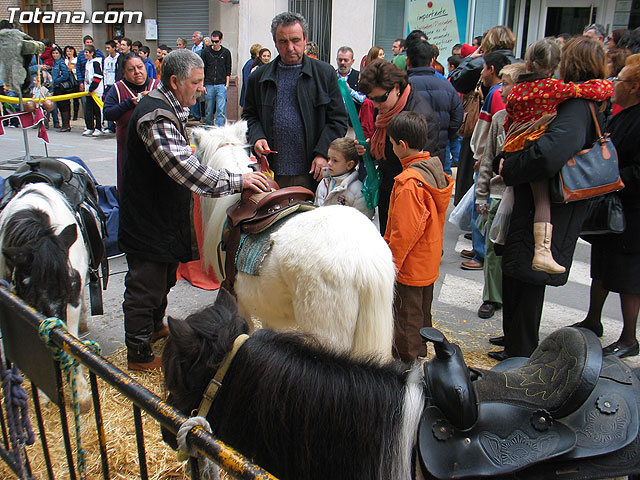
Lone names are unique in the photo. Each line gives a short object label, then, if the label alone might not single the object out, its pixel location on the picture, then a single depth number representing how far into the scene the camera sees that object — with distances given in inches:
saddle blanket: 104.2
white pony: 91.5
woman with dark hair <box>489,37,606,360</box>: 105.3
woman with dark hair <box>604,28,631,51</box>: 227.4
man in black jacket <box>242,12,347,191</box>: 153.0
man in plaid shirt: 110.4
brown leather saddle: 107.7
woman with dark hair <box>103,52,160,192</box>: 199.4
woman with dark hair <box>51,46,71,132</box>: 527.8
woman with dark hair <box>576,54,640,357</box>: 123.4
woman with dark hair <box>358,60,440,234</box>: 137.6
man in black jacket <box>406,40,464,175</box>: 173.8
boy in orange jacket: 115.1
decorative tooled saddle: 52.4
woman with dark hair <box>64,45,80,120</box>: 568.4
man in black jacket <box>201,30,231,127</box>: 484.4
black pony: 52.6
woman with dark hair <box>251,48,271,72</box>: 402.3
